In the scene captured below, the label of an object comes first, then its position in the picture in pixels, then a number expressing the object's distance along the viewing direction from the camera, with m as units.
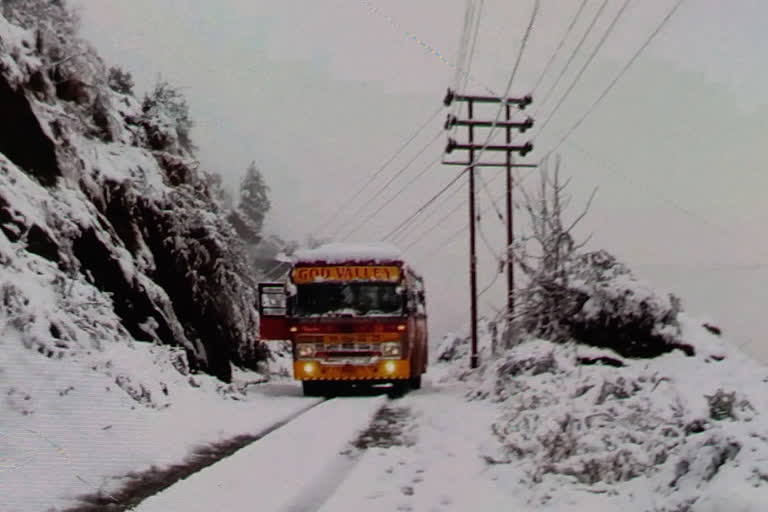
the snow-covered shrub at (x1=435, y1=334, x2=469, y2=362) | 42.72
